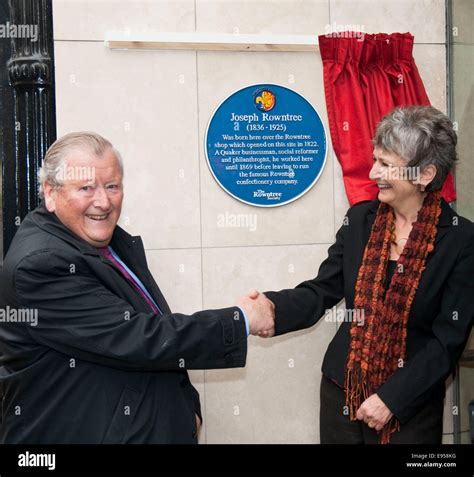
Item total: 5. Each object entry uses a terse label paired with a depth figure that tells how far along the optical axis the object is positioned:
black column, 2.95
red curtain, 3.16
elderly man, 1.94
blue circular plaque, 3.13
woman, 2.41
